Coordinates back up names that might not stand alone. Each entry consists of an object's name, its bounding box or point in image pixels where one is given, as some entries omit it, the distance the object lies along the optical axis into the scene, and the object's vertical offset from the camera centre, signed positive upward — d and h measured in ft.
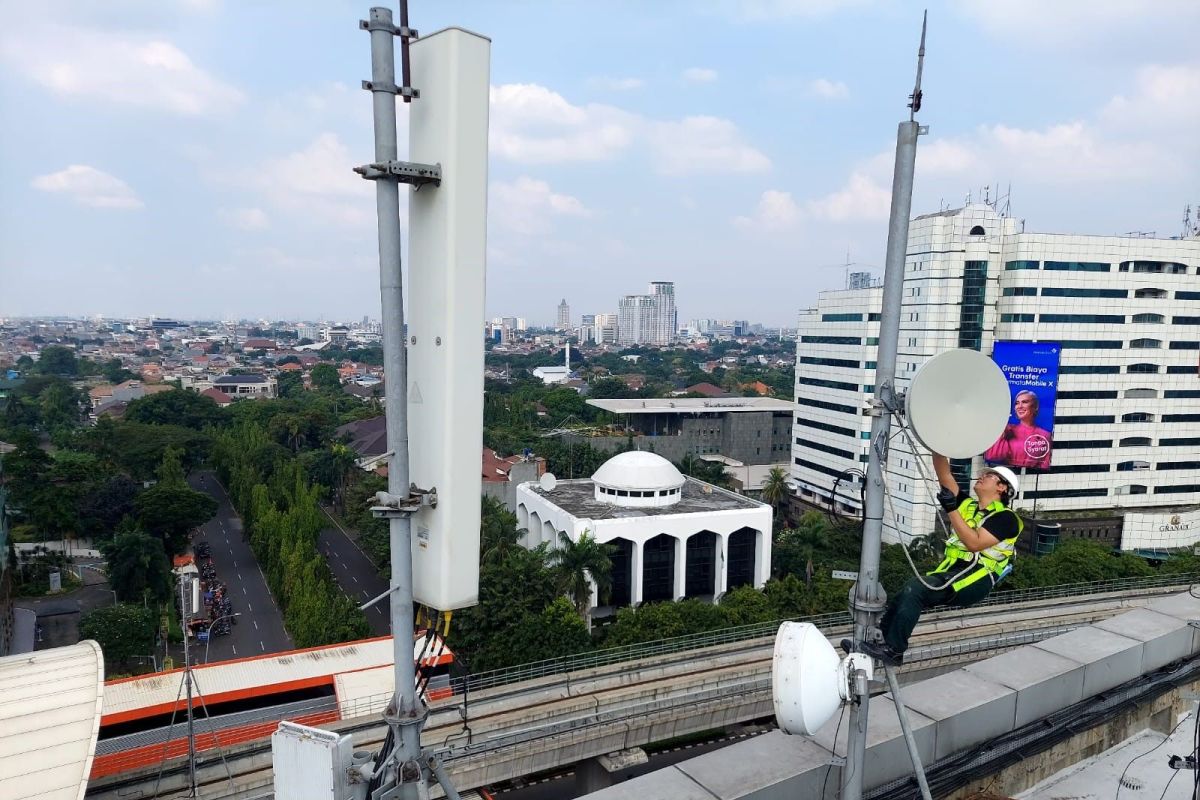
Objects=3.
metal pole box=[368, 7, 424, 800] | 10.79 -1.08
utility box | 11.24 -6.98
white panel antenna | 11.16 +0.09
